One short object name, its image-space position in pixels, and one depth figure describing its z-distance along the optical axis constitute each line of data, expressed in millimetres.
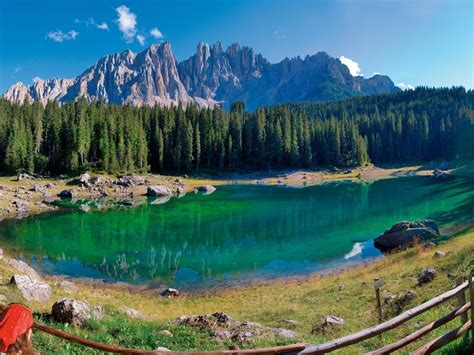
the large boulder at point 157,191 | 92312
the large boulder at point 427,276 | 21766
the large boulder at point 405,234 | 37841
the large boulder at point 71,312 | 14992
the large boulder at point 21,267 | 26334
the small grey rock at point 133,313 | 19788
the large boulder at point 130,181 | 96294
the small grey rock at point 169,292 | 28031
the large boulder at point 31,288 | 18859
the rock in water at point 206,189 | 98250
